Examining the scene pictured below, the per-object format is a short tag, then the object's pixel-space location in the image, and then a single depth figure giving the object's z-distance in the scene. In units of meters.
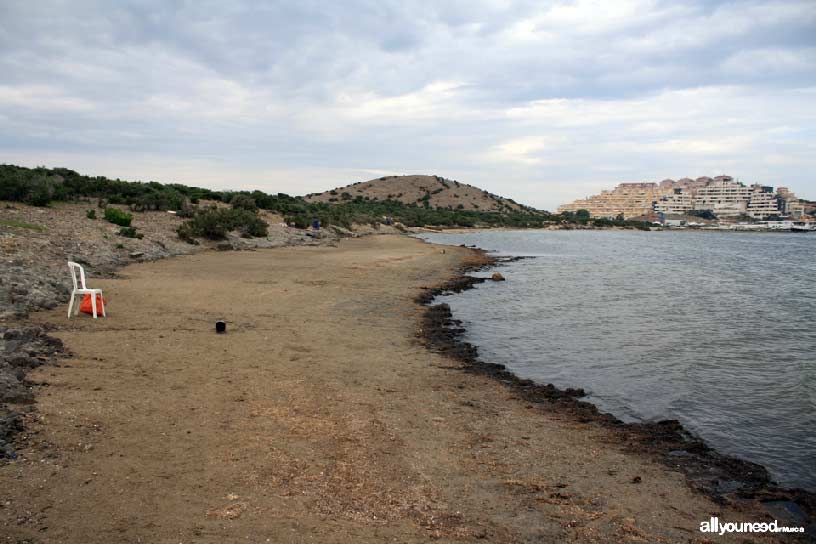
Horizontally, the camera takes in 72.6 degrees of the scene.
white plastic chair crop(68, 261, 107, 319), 11.28
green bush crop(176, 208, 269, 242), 28.99
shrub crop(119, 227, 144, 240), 24.28
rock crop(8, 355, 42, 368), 7.61
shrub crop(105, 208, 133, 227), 25.97
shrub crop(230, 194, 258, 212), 42.25
